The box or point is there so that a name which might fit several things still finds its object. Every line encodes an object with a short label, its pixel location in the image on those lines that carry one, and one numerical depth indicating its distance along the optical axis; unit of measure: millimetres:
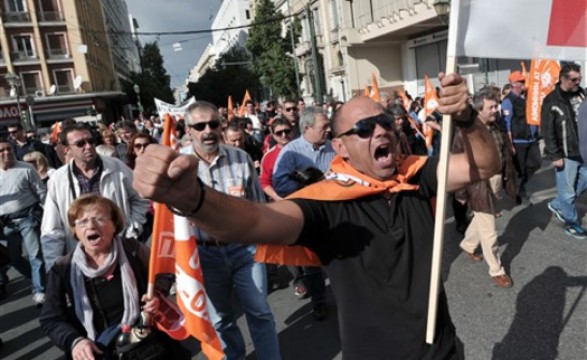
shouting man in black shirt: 1760
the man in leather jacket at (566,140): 5027
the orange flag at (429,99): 8578
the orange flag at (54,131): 10723
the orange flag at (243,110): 12306
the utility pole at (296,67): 29420
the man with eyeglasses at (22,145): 7906
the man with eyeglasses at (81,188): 3283
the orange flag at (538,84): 7195
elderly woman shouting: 2451
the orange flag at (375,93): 9234
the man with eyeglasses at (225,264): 3070
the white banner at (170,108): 10375
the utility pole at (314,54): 17594
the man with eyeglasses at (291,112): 7309
